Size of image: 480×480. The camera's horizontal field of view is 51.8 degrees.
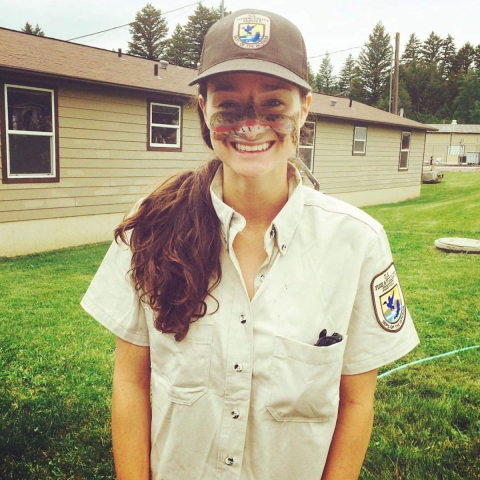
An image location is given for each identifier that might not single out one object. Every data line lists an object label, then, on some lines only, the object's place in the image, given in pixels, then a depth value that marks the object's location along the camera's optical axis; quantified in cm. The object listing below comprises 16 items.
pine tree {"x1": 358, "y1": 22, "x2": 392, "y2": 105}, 7300
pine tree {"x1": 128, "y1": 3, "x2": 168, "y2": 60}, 5850
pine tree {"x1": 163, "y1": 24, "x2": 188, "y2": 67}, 5681
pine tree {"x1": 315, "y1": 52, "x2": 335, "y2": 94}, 7620
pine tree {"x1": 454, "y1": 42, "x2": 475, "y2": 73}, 8487
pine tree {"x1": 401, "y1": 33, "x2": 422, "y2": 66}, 8750
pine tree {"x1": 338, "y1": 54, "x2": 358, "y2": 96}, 7994
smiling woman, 140
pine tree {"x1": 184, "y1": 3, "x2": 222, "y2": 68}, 5839
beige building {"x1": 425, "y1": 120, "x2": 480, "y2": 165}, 5441
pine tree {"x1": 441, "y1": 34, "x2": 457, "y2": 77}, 8575
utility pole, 2318
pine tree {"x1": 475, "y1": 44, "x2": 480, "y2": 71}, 8538
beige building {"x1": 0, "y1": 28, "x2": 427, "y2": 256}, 870
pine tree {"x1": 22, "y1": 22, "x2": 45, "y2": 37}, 5855
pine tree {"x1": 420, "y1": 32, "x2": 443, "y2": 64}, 8675
